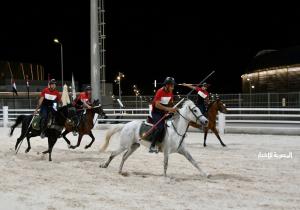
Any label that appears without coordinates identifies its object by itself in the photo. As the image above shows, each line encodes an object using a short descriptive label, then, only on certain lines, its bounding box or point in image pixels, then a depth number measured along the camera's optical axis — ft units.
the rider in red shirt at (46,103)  45.32
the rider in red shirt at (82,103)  52.66
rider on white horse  32.73
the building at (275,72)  143.23
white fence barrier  71.92
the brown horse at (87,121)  53.16
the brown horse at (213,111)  55.16
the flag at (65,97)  92.48
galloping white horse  32.32
